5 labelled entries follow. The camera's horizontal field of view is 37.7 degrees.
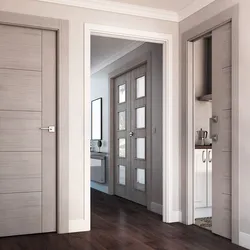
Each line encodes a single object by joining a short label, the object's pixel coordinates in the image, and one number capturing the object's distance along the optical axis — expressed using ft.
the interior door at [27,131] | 11.40
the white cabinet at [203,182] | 13.94
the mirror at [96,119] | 22.80
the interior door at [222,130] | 11.06
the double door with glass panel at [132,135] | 17.01
